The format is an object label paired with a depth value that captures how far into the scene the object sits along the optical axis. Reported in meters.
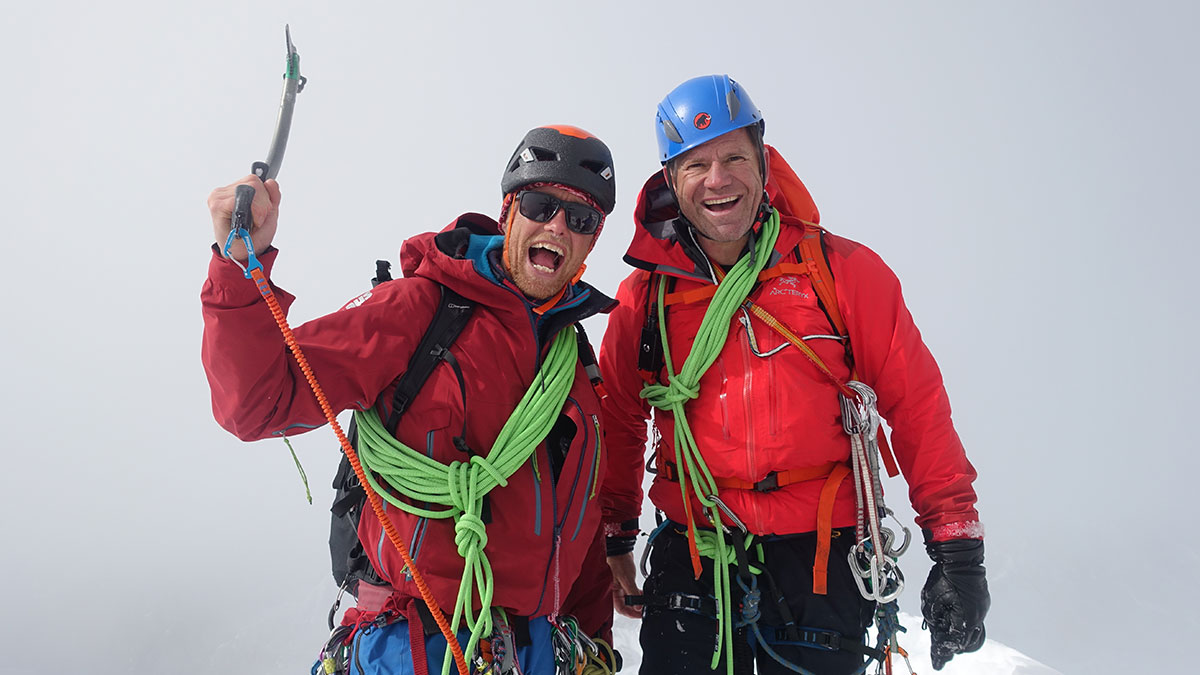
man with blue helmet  3.25
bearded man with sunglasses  2.45
